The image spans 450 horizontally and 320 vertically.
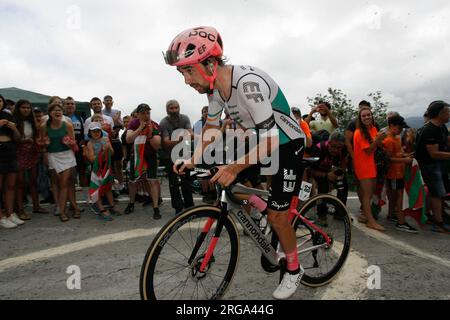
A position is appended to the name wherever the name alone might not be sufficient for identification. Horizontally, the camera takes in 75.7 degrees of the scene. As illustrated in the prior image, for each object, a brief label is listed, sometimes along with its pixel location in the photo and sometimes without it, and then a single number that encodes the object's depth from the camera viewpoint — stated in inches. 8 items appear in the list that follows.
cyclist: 87.7
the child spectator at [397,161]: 198.5
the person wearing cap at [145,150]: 220.4
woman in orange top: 196.4
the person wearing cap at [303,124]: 201.0
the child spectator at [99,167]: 219.3
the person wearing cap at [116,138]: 277.9
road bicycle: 89.7
